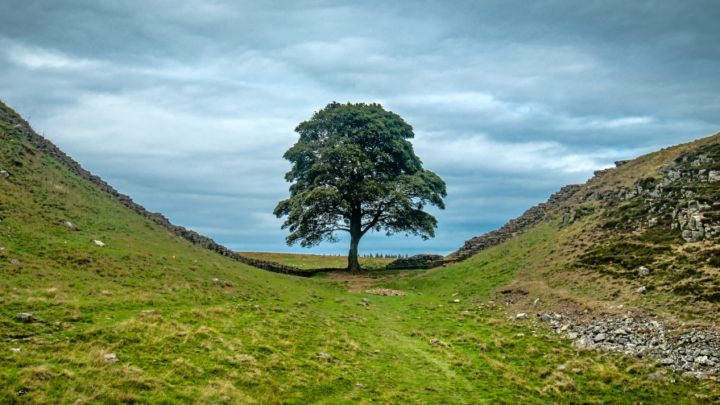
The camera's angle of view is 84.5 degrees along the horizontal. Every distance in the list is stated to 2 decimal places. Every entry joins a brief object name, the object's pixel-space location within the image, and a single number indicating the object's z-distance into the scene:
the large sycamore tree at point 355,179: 40.03
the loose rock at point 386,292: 30.56
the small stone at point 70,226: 24.38
